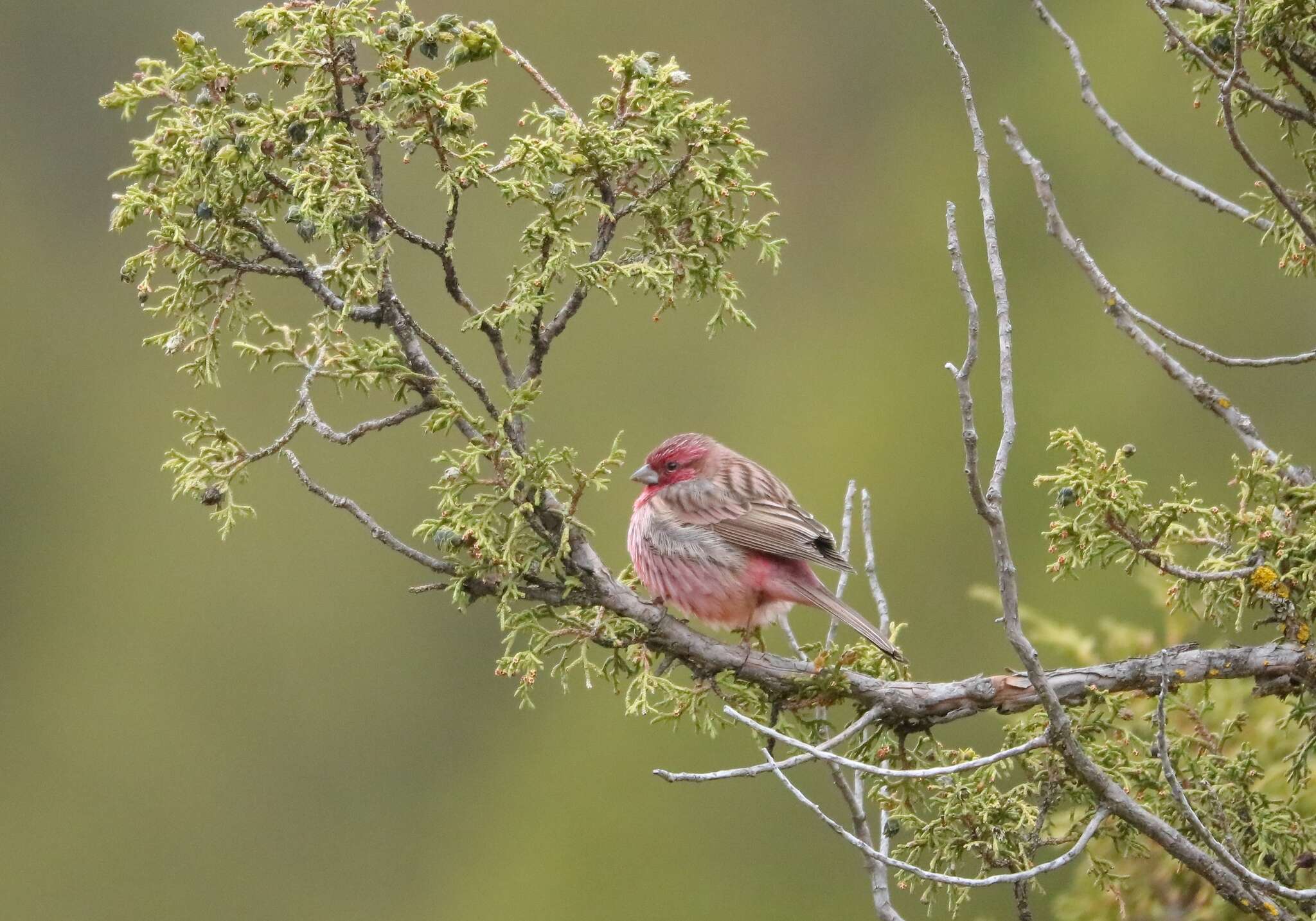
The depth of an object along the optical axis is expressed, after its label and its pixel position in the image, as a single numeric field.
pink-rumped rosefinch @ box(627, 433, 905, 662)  13.90
